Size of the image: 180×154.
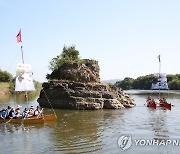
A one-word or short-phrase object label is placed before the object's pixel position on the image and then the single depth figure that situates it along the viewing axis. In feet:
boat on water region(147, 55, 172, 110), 115.43
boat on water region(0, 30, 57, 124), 72.77
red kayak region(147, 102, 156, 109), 110.66
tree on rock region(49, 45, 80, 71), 137.76
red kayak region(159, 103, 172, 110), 105.95
